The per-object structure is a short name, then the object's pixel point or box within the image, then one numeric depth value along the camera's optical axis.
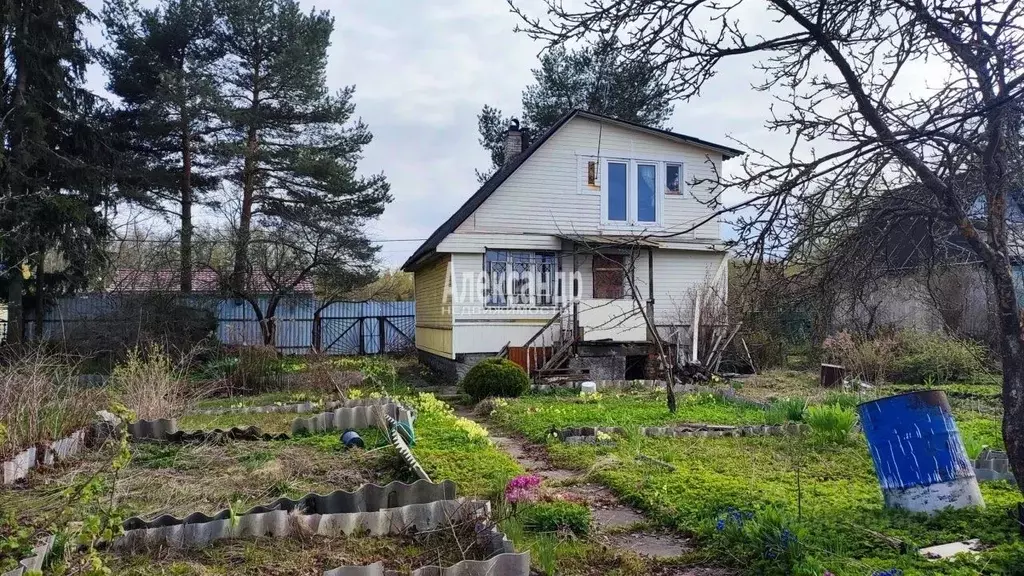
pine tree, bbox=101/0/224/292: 19.41
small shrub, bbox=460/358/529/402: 11.73
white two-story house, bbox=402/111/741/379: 15.12
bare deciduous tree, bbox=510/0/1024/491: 3.89
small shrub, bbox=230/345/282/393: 12.55
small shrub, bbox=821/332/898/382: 12.83
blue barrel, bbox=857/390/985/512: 4.43
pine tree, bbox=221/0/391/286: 20.91
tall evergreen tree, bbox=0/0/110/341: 15.57
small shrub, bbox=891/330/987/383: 13.50
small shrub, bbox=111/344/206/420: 7.88
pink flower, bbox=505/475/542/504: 4.74
